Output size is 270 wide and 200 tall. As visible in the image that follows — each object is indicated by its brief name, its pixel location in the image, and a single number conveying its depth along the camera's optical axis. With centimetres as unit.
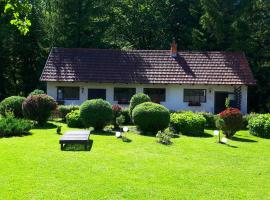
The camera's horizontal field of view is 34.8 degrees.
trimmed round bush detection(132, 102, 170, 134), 2292
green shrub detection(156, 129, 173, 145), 2005
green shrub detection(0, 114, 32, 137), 2099
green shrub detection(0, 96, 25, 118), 2658
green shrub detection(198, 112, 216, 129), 2791
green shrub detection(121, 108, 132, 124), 2831
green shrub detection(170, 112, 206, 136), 2417
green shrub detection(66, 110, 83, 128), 2547
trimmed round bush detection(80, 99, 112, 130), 2288
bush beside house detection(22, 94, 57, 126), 2484
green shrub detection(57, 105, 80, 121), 2884
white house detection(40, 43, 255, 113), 3372
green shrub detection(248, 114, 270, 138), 2489
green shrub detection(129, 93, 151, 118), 2711
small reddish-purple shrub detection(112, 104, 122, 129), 2539
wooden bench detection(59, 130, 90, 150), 1722
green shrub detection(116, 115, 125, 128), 2440
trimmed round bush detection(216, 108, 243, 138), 2286
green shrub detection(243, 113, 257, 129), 2800
